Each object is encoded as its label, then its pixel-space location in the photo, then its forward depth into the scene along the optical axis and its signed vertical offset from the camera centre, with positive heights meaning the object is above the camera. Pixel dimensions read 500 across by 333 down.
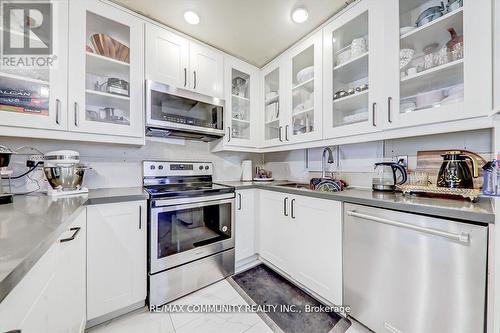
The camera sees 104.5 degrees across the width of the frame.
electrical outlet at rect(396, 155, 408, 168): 1.49 +0.05
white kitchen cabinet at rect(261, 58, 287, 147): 2.14 +0.75
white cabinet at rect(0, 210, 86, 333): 0.47 -0.43
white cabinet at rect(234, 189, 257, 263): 1.95 -0.61
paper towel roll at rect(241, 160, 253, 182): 2.48 -0.06
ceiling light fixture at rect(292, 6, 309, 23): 1.51 +1.21
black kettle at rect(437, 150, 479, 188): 1.12 -0.02
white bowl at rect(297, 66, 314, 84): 1.87 +0.91
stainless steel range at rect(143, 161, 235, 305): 1.45 -0.57
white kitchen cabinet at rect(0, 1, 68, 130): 1.20 +0.49
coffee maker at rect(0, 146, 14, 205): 1.05 -0.02
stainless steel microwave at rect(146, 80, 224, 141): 1.64 +0.49
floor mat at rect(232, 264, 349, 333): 1.30 -1.07
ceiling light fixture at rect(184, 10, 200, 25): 1.58 +1.24
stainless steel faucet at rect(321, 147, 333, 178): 1.82 +0.05
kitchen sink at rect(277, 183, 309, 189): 2.09 -0.21
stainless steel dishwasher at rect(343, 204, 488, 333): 0.83 -0.54
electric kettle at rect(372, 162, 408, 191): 1.36 -0.08
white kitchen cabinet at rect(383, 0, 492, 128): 0.98 +0.58
